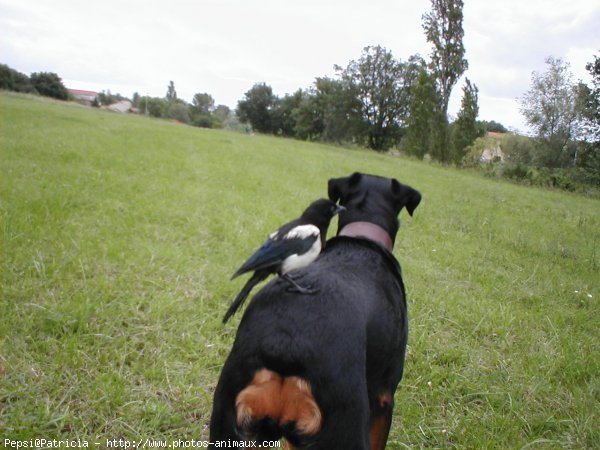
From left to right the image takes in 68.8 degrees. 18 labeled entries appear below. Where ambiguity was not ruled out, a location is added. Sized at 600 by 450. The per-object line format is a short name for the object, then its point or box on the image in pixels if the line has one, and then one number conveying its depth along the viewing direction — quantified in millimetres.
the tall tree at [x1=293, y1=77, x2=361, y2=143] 45906
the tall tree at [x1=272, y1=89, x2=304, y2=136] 53594
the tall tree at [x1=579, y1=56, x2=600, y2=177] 20594
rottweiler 1526
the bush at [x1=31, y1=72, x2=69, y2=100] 51562
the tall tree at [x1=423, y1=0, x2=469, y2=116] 29047
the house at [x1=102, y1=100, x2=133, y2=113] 84038
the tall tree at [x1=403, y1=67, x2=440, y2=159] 29516
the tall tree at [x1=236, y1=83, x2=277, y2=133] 56281
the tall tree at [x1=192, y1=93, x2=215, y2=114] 97119
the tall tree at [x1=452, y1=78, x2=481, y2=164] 28500
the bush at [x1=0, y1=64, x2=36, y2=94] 45344
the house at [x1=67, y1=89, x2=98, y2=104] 83688
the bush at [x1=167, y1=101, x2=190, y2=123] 75438
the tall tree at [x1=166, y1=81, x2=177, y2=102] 107062
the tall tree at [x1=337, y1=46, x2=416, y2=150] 45531
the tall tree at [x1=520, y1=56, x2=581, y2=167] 26797
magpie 2133
